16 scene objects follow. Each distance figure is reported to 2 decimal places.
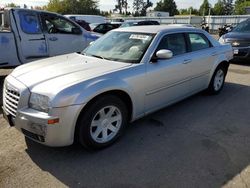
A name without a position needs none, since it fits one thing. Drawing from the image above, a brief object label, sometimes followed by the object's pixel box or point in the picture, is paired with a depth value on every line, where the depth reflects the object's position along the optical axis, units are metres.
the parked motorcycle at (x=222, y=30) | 14.40
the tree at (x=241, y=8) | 49.73
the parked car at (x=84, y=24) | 12.50
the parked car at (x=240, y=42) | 6.96
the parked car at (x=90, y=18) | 17.05
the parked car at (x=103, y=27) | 13.03
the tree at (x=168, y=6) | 71.11
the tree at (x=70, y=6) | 44.73
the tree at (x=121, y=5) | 79.22
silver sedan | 2.27
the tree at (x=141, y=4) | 85.31
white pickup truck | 4.88
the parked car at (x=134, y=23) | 12.56
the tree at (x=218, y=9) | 62.32
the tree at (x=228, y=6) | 70.36
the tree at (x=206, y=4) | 62.63
